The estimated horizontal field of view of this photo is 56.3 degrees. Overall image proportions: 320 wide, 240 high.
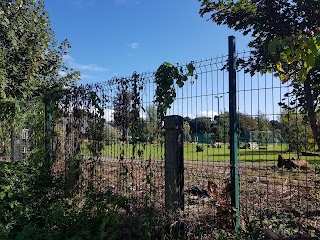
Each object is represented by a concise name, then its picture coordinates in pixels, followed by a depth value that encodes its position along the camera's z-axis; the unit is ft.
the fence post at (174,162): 12.42
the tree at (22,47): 27.58
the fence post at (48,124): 21.12
